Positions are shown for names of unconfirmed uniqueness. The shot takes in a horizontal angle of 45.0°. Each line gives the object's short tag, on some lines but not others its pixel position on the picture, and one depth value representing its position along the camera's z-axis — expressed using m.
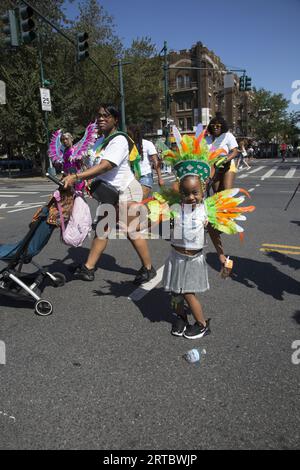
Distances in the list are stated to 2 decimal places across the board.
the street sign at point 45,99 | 17.42
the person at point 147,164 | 6.54
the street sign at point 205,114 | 27.37
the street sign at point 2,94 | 10.54
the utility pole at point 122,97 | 21.10
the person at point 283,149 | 32.19
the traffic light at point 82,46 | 12.31
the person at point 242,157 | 20.79
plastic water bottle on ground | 2.67
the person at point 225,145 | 4.88
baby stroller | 3.51
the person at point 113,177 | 3.55
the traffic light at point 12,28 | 9.91
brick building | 49.41
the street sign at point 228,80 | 26.52
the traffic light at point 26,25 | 9.60
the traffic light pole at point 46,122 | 17.67
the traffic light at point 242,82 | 23.00
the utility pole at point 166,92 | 25.62
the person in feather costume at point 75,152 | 4.23
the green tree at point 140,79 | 28.81
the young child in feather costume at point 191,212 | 2.78
